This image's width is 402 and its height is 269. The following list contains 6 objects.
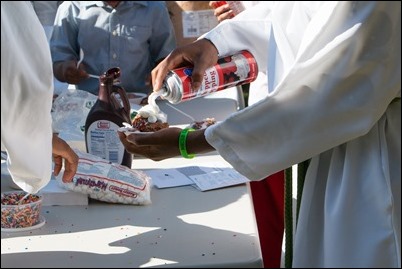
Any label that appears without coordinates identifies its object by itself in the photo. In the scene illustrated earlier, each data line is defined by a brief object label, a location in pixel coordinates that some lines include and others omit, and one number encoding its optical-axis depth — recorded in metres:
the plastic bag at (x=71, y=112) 2.24
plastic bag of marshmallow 1.88
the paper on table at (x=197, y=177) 1.99
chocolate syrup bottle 2.02
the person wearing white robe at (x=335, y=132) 1.45
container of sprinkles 1.75
